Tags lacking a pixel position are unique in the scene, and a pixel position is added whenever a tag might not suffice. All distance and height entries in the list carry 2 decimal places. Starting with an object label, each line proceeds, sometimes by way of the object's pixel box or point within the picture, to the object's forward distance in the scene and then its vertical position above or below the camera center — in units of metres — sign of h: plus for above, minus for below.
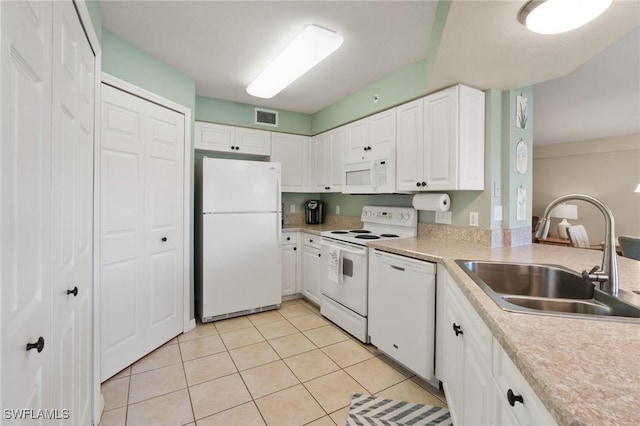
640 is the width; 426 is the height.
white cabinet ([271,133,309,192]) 3.86 +0.70
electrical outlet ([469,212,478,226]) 2.43 -0.04
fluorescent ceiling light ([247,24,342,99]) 2.04 +1.18
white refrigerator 2.97 -0.28
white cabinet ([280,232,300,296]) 3.59 -0.63
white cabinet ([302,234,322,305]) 3.37 -0.65
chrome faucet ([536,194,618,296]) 1.17 -0.20
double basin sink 1.05 -0.34
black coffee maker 4.10 -0.01
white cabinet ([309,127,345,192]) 3.59 +0.66
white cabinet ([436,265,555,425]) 0.78 -0.57
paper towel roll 2.50 +0.09
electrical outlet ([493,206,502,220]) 2.37 +0.00
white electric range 2.59 -0.48
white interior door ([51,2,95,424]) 1.02 -0.02
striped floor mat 1.69 -1.19
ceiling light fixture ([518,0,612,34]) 1.21 +0.86
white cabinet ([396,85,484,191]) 2.27 +0.58
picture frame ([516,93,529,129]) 2.45 +0.85
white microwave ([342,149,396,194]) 2.82 +0.38
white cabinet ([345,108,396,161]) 2.85 +0.79
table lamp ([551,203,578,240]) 5.32 -0.01
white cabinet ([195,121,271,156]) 3.40 +0.86
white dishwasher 1.95 -0.70
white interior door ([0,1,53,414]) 0.65 +0.02
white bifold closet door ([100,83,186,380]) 2.05 -0.13
